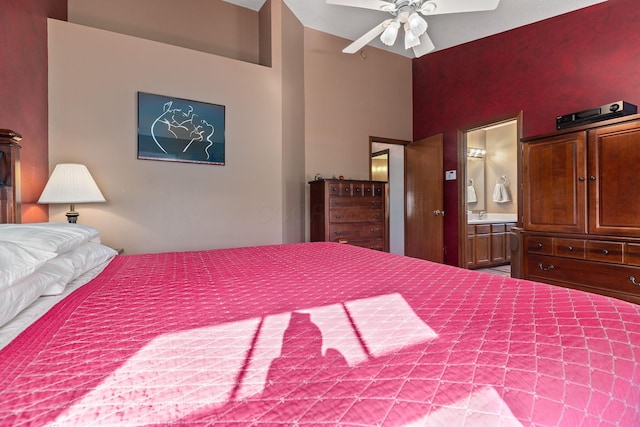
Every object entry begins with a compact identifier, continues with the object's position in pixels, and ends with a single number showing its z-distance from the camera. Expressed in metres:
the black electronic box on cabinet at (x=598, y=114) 2.28
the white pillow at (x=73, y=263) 1.02
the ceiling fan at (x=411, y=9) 2.31
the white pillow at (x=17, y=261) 0.74
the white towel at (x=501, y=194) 5.42
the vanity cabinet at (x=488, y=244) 4.56
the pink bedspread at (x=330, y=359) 0.45
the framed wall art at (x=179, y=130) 2.79
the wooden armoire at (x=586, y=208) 2.19
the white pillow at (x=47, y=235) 0.92
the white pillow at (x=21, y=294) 0.72
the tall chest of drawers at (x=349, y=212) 3.38
